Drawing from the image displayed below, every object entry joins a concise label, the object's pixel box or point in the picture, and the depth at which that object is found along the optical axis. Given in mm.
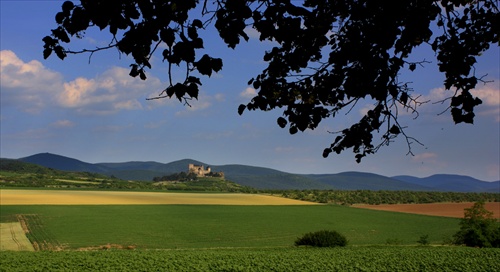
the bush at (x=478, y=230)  38344
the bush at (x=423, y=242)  40122
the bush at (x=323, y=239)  35375
